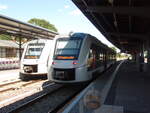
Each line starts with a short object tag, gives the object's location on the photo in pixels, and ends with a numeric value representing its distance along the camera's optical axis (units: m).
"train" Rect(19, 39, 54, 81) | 11.86
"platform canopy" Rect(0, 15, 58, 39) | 13.76
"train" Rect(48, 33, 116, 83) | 8.31
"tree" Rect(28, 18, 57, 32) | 65.06
